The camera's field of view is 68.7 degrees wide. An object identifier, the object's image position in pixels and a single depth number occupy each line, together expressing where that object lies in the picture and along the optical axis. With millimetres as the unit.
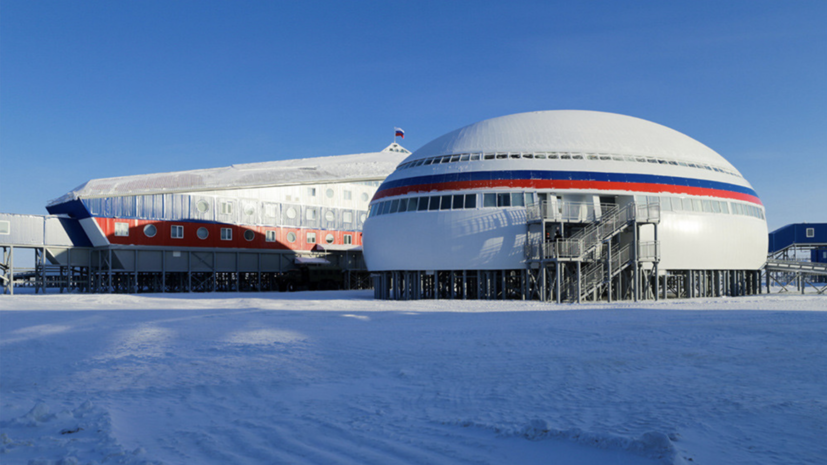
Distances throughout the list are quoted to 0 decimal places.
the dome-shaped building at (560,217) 32562
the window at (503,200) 33184
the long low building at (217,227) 46844
